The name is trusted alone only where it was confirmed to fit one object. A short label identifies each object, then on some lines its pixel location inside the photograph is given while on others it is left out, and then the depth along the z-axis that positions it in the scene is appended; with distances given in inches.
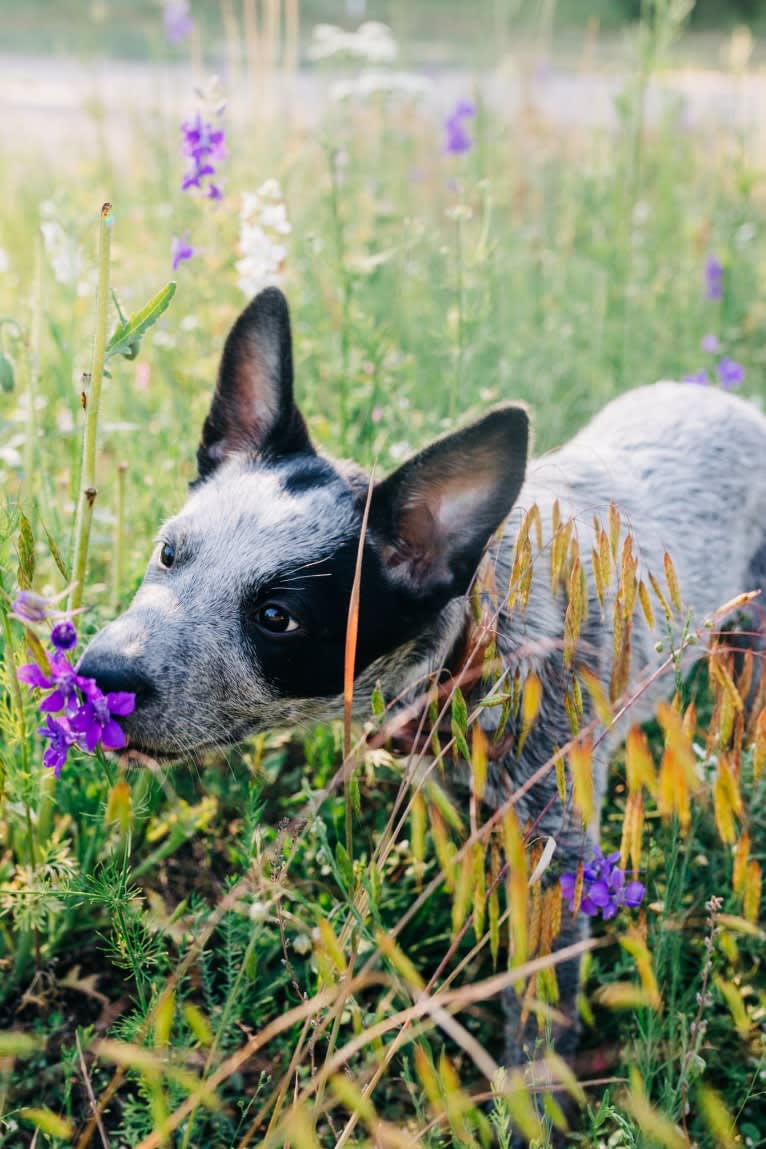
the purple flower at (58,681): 29.6
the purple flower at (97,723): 30.2
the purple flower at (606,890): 32.0
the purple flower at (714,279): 61.6
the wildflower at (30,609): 28.5
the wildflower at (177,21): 63.2
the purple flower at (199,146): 36.9
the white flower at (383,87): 57.8
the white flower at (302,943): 33.0
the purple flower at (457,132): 50.5
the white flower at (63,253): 41.3
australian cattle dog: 34.2
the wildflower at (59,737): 30.2
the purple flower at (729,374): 50.7
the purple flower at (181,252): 38.3
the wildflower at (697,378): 48.7
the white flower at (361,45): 58.5
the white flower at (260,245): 40.4
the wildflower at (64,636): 29.4
